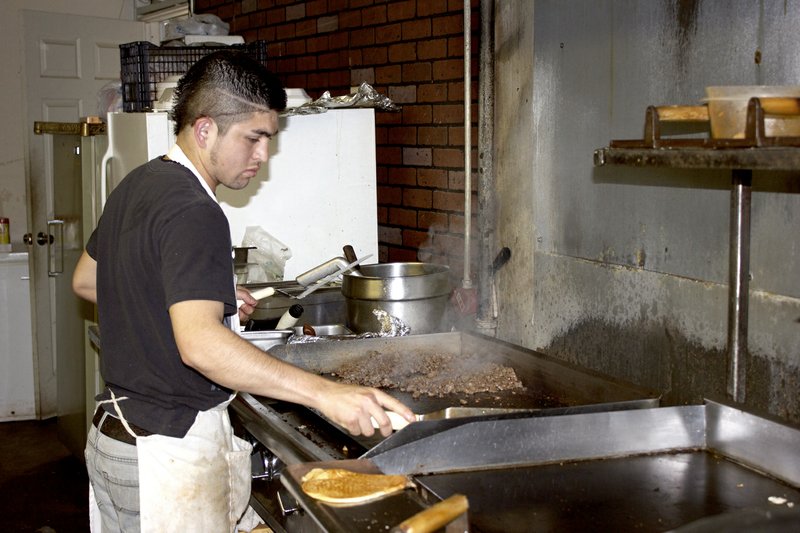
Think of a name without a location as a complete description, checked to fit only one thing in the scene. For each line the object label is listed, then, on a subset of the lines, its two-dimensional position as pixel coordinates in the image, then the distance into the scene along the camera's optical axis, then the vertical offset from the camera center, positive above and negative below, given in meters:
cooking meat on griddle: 2.84 -0.60
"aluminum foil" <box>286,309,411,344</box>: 3.44 -0.52
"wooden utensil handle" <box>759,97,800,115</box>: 1.74 +0.15
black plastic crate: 4.53 +0.63
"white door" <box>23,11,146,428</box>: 6.60 +0.74
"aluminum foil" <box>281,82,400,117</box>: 4.01 +0.39
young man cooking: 2.17 -0.37
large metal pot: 3.45 -0.42
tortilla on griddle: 1.90 -0.63
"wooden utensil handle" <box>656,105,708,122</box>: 1.96 +0.16
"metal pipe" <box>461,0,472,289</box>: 3.79 +0.11
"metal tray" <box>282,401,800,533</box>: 1.86 -0.65
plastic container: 1.76 +0.15
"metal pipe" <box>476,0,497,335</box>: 3.77 +0.03
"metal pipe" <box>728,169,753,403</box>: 2.30 -0.24
